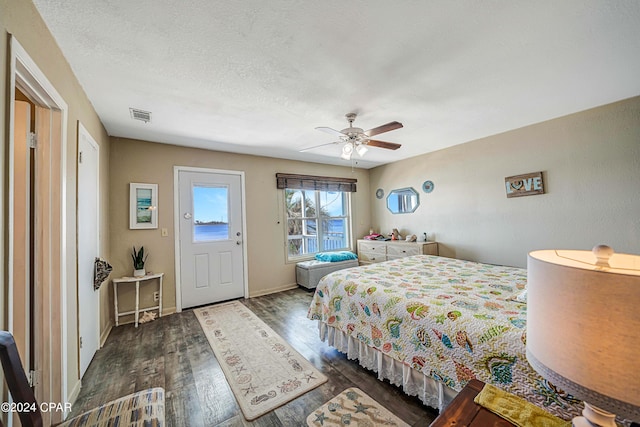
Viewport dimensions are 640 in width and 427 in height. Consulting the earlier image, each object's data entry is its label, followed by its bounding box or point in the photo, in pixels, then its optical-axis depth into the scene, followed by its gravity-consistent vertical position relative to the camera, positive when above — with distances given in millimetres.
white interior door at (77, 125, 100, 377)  2008 -170
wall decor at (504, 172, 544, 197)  3225 +386
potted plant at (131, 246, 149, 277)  3143 -489
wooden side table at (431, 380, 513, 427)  891 -744
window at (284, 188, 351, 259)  4734 -43
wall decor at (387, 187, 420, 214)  4773 +322
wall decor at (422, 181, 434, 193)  4477 +534
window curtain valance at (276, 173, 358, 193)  4508 +713
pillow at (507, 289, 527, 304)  1638 -563
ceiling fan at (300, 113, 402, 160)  2394 +848
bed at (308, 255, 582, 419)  1285 -736
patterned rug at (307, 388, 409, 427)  1565 -1275
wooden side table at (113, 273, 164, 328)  2990 -775
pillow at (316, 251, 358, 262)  4633 -709
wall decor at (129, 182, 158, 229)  3250 +239
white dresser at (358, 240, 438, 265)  4245 -594
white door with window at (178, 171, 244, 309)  3611 -236
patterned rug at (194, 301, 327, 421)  1811 -1266
